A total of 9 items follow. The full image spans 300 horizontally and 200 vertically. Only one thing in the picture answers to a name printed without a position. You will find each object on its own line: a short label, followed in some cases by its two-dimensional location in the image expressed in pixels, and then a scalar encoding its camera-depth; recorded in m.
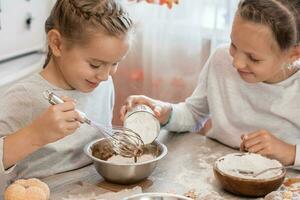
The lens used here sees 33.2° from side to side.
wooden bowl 1.13
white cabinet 2.24
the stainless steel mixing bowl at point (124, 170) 1.16
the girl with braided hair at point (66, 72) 1.26
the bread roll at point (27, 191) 1.03
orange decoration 2.42
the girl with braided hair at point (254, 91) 1.30
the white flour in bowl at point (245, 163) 1.23
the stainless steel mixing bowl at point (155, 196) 1.07
